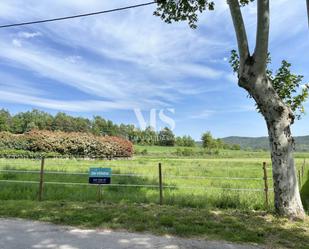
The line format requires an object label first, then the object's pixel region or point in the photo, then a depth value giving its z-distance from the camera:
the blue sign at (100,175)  6.37
